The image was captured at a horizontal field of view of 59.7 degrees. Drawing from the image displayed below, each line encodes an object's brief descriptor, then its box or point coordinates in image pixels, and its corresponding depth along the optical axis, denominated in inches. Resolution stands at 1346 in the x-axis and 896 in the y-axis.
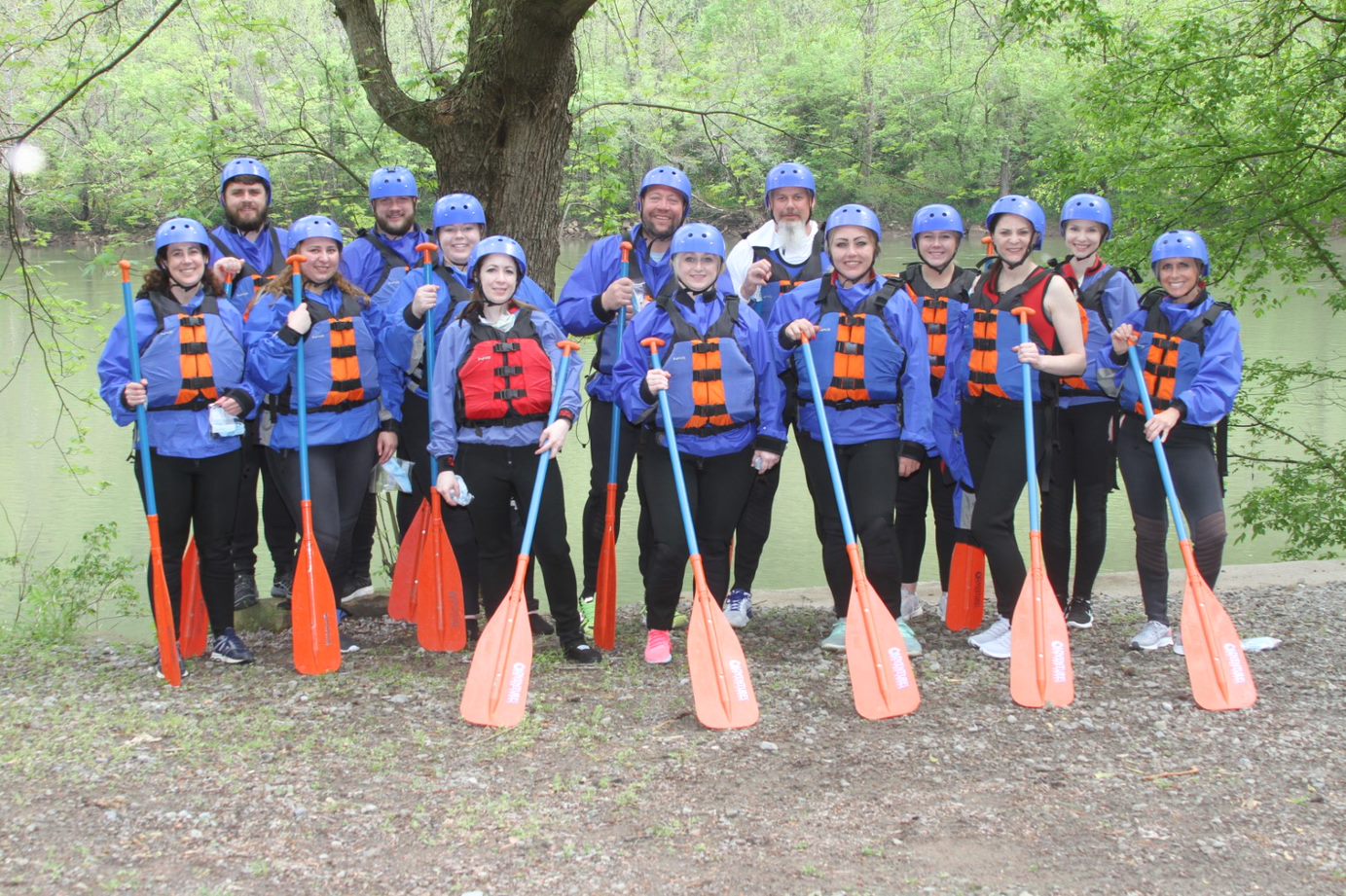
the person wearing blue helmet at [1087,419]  184.1
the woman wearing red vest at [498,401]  167.2
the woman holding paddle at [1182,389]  170.1
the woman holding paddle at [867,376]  171.2
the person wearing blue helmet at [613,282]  192.1
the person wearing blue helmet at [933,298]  186.1
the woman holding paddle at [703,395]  169.2
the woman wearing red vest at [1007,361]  172.2
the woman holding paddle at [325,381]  178.1
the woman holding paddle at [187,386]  166.9
